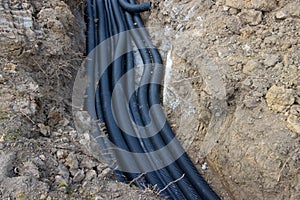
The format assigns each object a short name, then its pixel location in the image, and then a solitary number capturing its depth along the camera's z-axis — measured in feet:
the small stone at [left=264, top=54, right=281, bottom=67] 12.49
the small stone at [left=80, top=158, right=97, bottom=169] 9.59
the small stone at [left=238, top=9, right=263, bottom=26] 13.97
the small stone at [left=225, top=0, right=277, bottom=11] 13.91
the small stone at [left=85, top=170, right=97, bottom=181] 9.18
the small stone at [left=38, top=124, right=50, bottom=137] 10.44
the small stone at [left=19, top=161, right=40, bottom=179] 8.44
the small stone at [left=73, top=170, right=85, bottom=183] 9.04
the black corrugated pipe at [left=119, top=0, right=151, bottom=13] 20.24
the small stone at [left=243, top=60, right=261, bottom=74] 12.75
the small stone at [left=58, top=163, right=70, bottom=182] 8.94
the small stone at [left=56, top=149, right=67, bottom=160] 9.51
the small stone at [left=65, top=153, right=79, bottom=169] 9.36
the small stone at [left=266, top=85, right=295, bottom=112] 11.43
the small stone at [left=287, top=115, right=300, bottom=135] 10.96
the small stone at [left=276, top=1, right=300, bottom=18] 13.20
